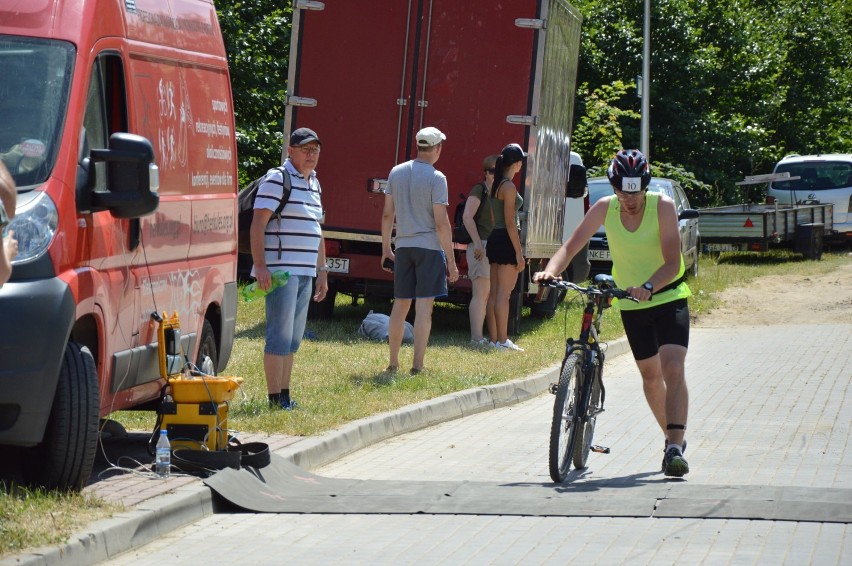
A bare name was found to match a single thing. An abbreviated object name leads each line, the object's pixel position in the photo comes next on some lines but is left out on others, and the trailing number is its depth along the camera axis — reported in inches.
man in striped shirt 746.2
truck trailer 1171.9
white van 2485.2
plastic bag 1160.8
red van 500.1
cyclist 633.0
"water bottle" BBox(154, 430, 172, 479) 572.1
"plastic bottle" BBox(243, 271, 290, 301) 747.4
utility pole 2672.2
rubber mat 544.1
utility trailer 2209.6
